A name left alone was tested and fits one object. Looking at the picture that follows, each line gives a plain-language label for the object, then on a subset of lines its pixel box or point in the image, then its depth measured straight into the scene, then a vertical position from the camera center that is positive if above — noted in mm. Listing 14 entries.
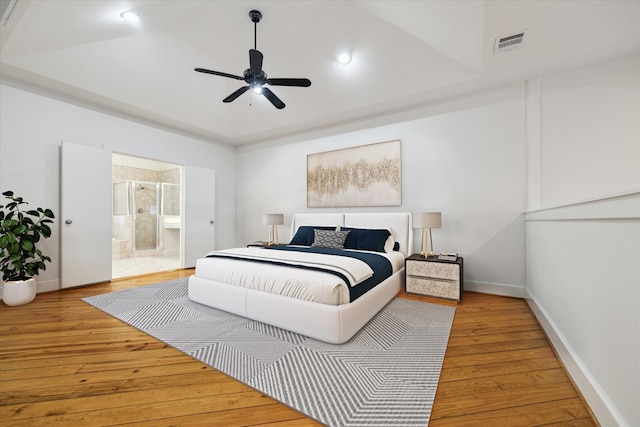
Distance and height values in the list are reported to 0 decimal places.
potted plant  2865 -406
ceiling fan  2518 +1387
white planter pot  2869 -888
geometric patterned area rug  1349 -1009
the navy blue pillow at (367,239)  3484 -355
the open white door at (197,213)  4984 +14
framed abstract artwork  4004 +634
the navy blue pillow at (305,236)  4016 -350
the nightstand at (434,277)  2988 -757
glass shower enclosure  6673 -9
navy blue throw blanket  2232 -565
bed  2018 -756
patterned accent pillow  3652 -361
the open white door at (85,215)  3537 -20
